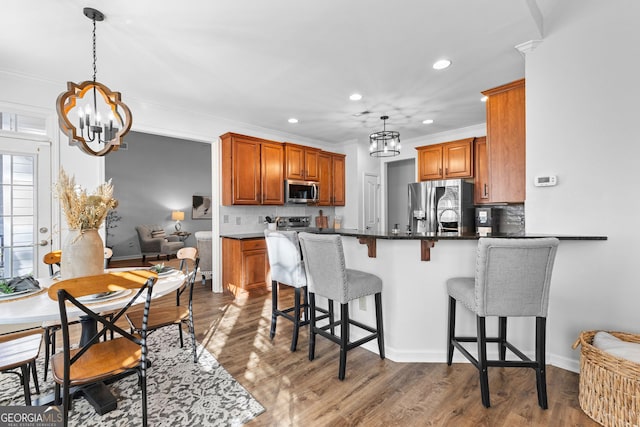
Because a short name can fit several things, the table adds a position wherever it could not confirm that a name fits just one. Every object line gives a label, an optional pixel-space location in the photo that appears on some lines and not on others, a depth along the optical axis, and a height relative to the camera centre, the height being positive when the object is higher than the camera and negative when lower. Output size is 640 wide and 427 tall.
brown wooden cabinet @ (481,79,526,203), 2.79 +0.68
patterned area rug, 1.73 -1.19
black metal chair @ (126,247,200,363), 2.14 -0.78
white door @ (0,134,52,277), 3.04 +0.11
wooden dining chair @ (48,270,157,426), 1.39 -0.74
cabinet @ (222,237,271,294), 4.30 -0.75
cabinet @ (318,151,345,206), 5.89 +0.72
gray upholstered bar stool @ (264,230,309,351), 2.62 -0.48
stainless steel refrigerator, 4.66 +0.11
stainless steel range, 5.45 -0.15
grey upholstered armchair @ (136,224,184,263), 7.59 -0.74
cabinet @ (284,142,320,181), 5.24 +0.95
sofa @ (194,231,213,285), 5.34 -0.70
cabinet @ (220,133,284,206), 4.55 +0.70
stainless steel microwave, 5.21 +0.41
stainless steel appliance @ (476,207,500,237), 4.72 -0.10
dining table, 1.44 -0.48
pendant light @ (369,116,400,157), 3.73 +0.89
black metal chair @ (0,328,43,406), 1.53 -0.75
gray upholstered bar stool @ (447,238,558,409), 1.75 -0.45
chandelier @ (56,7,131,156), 2.04 +0.75
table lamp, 8.33 -0.04
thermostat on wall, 2.38 +0.26
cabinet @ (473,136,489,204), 4.74 +0.63
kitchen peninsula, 2.31 -0.69
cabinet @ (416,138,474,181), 4.88 +0.91
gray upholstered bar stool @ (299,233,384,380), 2.14 -0.54
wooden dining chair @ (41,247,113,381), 2.04 -0.85
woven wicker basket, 1.53 -0.97
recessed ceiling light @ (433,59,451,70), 2.88 +1.48
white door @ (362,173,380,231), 6.28 +0.25
